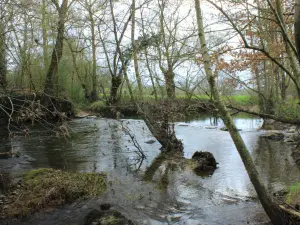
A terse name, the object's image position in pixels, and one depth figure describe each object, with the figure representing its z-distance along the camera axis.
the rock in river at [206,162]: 7.97
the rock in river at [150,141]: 11.60
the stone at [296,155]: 8.60
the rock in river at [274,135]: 12.71
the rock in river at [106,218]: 4.61
